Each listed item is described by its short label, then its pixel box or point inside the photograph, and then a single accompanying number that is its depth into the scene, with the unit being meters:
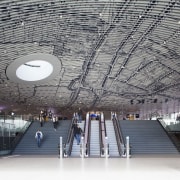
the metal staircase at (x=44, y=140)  25.09
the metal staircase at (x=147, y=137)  24.53
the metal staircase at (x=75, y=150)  22.55
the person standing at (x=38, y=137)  24.91
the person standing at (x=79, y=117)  29.55
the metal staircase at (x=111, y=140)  22.50
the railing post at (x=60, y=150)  21.51
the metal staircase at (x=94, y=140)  22.55
